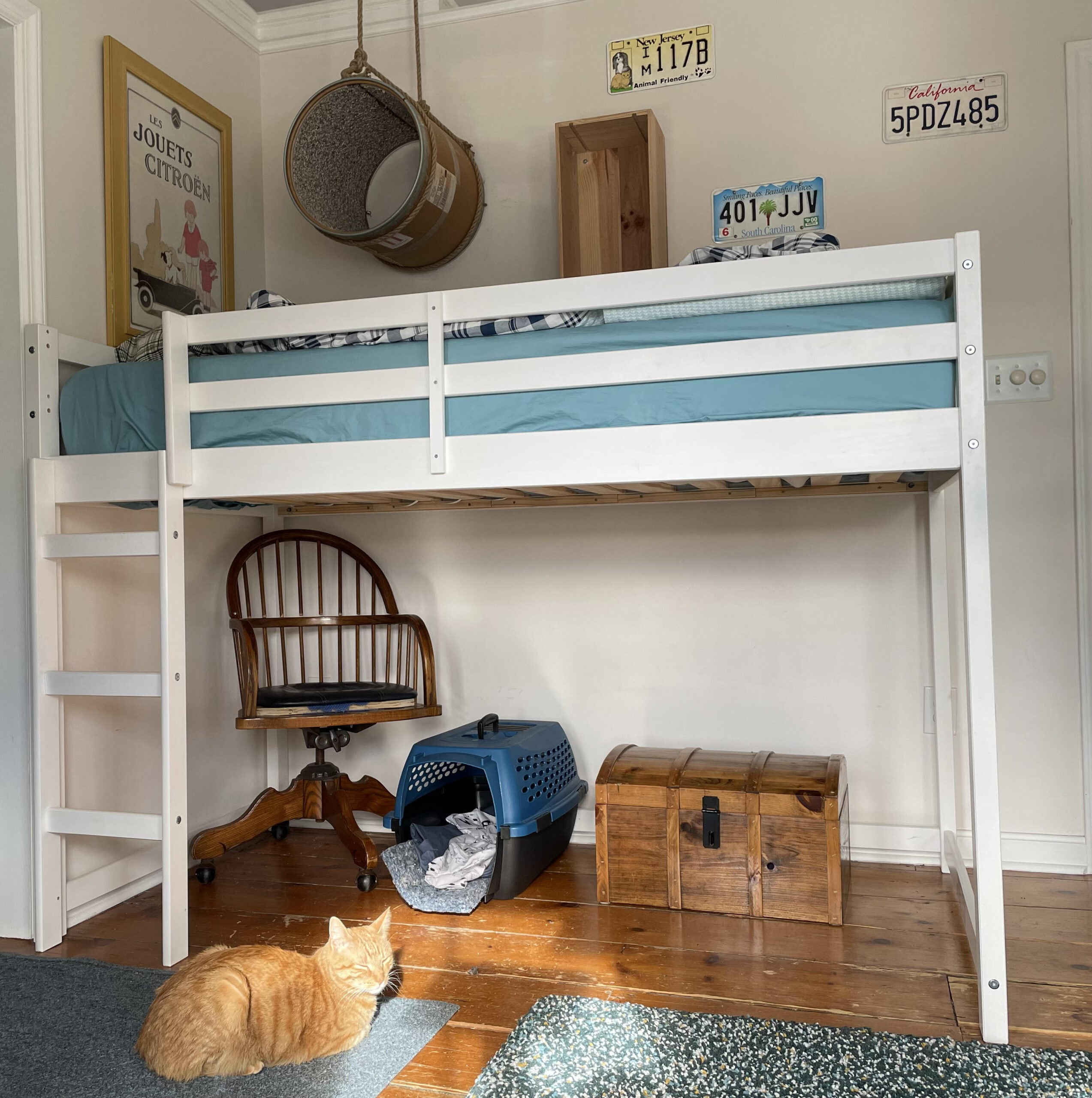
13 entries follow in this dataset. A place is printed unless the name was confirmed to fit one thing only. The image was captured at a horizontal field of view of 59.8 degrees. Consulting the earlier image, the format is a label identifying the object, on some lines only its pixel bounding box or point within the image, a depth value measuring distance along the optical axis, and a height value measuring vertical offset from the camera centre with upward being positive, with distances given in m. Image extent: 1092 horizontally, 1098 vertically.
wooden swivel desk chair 2.43 -0.29
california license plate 2.44 +1.16
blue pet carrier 2.24 -0.58
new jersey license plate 2.67 +1.43
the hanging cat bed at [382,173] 2.54 +1.13
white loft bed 1.61 +0.21
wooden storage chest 2.12 -0.64
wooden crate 2.64 +1.03
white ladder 1.97 -0.26
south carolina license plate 2.58 +0.96
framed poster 2.37 +1.02
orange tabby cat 1.51 -0.72
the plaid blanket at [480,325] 1.75 +0.48
